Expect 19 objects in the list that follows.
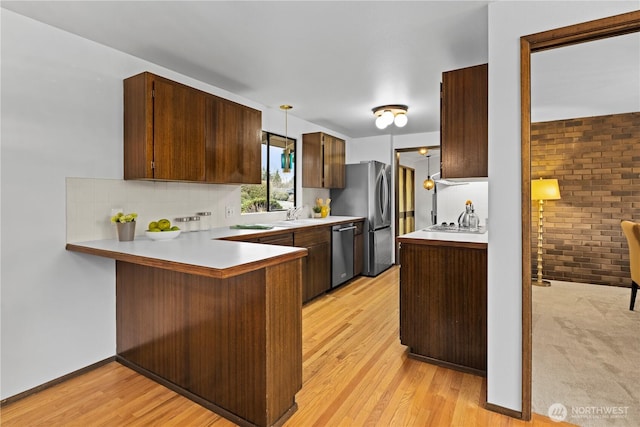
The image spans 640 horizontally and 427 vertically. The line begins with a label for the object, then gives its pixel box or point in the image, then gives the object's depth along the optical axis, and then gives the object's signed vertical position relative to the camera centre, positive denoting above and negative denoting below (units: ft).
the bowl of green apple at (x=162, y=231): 7.91 -0.41
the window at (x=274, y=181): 13.10 +1.43
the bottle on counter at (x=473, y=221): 10.73 -0.27
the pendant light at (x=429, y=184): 23.77 +2.10
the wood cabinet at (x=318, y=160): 15.21 +2.52
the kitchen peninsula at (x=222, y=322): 5.49 -2.05
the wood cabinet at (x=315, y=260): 12.15 -1.84
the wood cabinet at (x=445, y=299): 7.25 -2.03
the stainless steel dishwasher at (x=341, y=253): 14.05 -1.77
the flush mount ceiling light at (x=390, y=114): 12.56 +3.90
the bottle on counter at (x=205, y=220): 10.45 -0.19
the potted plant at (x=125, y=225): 7.67 -0.25
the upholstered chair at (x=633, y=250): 6.81 -0.82
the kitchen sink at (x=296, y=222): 12.42 -0.35
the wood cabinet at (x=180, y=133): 7.86 +2.17
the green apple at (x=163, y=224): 8.26 -0.26
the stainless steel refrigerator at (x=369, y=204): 16.42 +0.49
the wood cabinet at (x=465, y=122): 7.28 +2.07
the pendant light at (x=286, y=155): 14.34 +2.63
